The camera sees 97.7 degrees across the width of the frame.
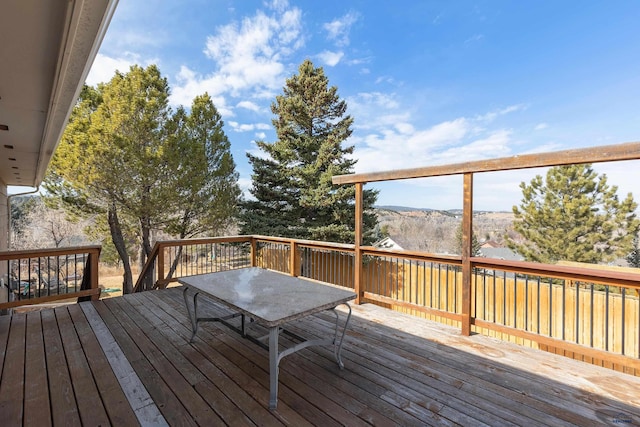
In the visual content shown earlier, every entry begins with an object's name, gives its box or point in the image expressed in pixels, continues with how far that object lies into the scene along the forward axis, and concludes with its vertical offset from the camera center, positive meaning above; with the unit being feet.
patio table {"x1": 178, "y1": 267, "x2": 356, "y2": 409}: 6.23 -2.27
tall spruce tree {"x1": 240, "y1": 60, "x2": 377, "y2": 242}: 40.52 +6.58
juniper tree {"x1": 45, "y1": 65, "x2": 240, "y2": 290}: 29.94 +5.87
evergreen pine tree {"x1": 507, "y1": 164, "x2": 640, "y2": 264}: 37.22 -0.36
